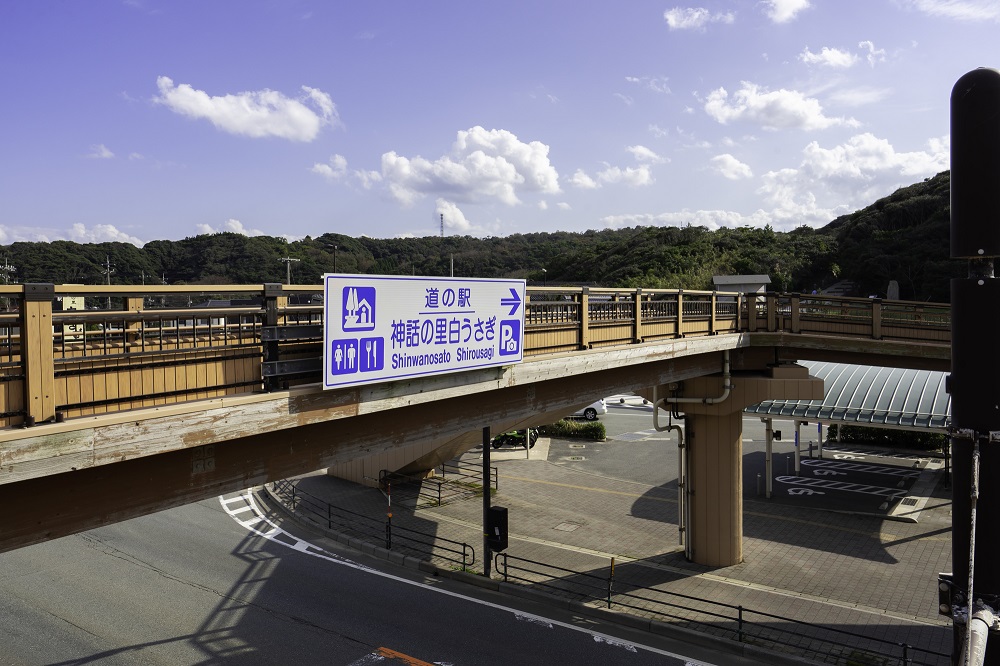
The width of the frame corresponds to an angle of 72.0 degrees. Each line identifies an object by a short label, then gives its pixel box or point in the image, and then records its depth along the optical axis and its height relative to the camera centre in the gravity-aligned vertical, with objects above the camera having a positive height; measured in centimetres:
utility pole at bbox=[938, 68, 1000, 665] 511 -45
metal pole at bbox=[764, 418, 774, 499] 2327 -537
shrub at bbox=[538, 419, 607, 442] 3294 -626
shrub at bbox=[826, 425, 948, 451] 3036 -636
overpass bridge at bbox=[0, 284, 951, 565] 508 -94
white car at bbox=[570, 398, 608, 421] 3728 -604
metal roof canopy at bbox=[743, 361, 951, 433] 2183 -344
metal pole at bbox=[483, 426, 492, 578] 1548 -462
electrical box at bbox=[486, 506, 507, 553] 1544 -506
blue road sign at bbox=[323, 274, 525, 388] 675 -26
